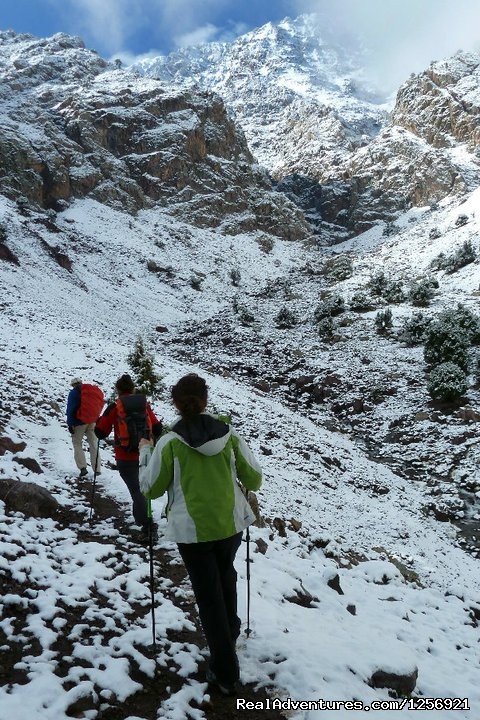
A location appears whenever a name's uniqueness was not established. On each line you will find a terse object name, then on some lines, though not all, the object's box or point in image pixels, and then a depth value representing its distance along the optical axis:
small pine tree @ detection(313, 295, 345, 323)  37.62
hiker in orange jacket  6.39
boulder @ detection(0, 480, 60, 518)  6.55
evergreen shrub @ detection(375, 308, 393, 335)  30.58
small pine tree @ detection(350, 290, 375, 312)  38.03
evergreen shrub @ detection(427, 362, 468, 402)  18.86
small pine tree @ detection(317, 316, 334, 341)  32.09
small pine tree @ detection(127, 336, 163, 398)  17.28
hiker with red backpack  8.48
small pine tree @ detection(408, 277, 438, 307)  35.66
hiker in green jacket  3.41
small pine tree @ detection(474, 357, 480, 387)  20.90
